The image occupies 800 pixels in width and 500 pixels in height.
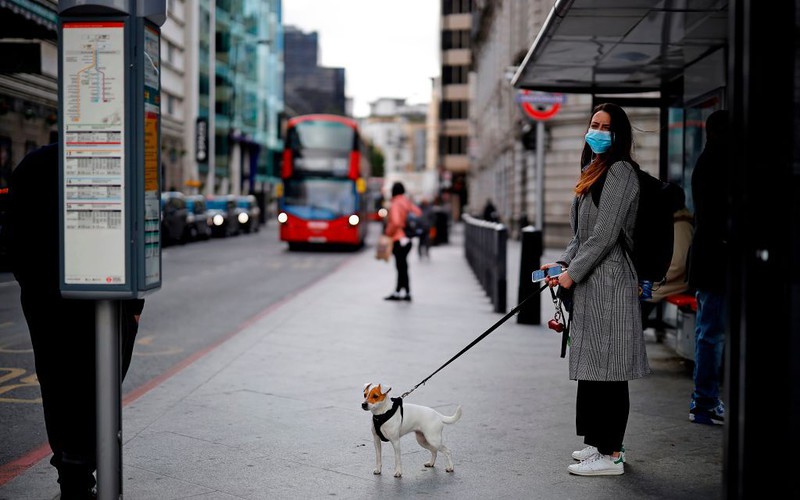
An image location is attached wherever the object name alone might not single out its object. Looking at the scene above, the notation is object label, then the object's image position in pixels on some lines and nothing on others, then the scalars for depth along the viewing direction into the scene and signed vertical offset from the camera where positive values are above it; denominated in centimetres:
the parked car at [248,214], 4744 -50
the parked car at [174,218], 3147 -49
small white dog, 490 -110
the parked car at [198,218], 3622 -57
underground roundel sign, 1462 +155
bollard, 1152 -69
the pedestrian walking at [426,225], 2649 -58
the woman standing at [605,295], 496 -45
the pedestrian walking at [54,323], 448 -55
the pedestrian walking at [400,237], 1481 -49
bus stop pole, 418 -81
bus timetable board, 405 +20
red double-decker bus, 3050 +60
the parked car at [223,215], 4150 -49
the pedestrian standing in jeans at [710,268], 603 -38
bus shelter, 324 -12
